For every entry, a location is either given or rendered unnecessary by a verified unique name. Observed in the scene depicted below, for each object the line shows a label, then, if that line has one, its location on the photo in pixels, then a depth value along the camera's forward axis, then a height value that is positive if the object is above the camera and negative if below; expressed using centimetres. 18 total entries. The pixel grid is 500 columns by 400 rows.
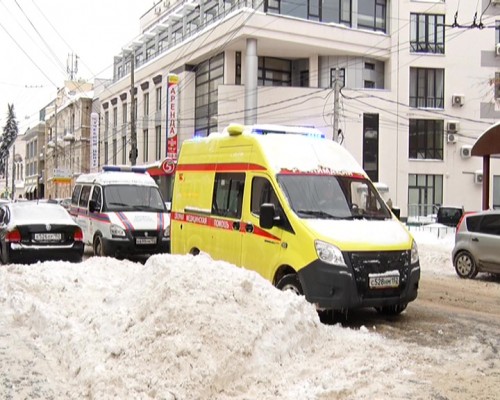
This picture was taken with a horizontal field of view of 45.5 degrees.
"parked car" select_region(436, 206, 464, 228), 3058 -75
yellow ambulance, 743 -31
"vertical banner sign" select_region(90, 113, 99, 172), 5619 +532
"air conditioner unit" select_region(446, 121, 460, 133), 3775 +469
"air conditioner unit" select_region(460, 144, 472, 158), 3778 +317
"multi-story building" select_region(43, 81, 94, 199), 6206 +655
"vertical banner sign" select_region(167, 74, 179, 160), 3709 +523
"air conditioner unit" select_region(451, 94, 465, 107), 3797 +647
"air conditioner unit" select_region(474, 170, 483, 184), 3789 +154
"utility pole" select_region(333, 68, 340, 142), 2688 +444
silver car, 1280 -95
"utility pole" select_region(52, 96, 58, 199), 5677 +325
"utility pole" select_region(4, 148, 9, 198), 8514 +467
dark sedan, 1297 -92
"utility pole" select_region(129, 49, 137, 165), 2862 +261
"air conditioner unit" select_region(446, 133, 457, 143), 3769 +398
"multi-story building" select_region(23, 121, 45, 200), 8244 +502
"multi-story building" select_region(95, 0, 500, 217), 3481 +720
